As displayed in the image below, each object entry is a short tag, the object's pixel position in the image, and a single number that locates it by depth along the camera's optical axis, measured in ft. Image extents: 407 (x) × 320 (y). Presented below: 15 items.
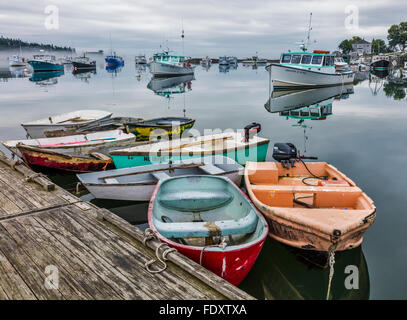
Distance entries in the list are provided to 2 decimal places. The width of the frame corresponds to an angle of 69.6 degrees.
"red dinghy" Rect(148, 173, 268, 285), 16.39
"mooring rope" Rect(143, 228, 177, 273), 14.17
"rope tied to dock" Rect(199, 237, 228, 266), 16.11
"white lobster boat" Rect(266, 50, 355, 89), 110.11
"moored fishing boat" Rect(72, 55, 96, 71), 326.48
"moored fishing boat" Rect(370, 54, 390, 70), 269.85
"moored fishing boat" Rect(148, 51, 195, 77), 182.39
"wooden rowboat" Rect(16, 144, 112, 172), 32.12
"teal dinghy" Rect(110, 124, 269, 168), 33.60
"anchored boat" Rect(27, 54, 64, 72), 261.73
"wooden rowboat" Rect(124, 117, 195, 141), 46.50
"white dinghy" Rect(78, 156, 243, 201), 27.08
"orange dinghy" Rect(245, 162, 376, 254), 18.24
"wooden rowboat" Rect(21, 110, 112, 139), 45.96
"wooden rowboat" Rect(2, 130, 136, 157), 36.76
